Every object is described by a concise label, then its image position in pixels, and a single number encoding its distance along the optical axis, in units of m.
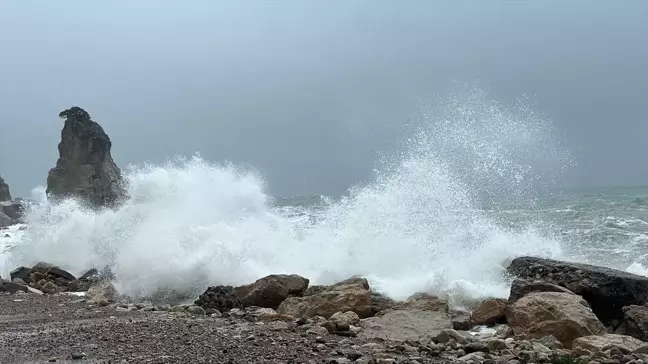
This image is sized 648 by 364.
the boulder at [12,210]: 49.47
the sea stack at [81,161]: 43.97
